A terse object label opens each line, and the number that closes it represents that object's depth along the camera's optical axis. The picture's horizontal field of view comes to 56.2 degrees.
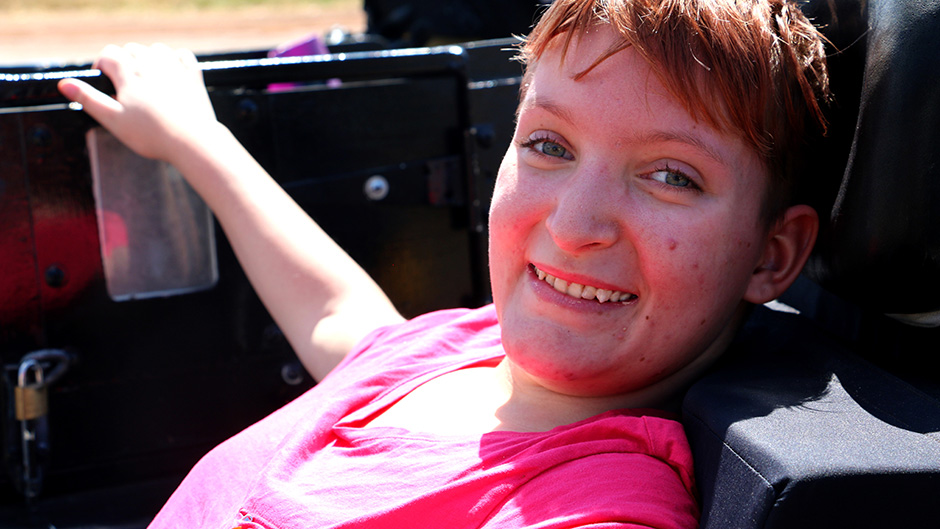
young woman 1.01
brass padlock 1.45
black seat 0.79
